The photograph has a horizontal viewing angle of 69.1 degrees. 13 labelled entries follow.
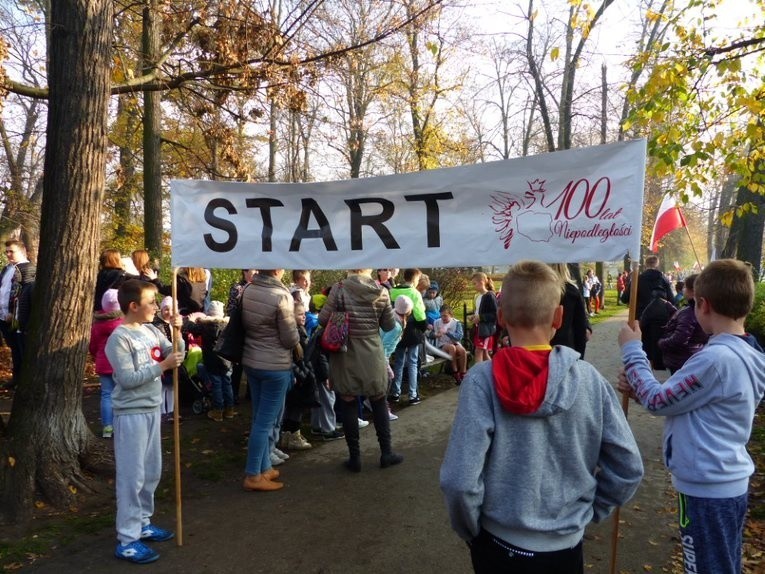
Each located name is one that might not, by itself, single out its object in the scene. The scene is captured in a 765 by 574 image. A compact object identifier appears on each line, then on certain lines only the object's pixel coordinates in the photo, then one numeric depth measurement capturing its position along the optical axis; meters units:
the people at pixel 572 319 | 5.32
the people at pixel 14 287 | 7.74
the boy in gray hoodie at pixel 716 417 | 2.43
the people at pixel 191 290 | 7.36
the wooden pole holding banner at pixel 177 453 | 3.86
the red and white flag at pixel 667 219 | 8.52
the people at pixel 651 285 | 8.73
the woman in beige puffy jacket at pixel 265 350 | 4.81
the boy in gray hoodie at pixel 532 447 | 1.84
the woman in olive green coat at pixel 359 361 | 5.25
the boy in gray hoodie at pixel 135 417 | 3.66
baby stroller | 7.17
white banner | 3.23
